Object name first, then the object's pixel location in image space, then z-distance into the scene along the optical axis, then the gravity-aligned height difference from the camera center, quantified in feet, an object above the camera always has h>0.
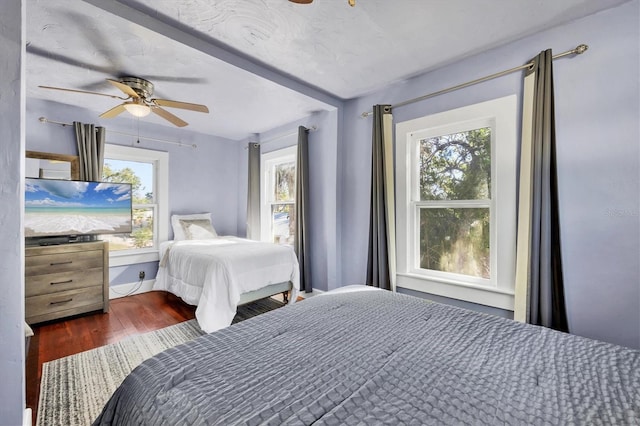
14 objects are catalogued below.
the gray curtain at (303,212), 11.43 +0.10
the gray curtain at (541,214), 5.93 -0.01
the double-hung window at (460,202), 6.86 +0.33
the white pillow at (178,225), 12.96 -0.49
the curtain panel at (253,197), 14.08 +0.92
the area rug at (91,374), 5.18 -3.72
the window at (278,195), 13.33 +0.98
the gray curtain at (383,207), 8.80 +0.23
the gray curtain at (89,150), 10.69 +2.59
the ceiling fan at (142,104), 8.07 +3.33
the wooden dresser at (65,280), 8.82 -2.25
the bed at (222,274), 8.38 -2.07
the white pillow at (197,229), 13.00 -0.70
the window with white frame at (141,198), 12.03 +0.82
